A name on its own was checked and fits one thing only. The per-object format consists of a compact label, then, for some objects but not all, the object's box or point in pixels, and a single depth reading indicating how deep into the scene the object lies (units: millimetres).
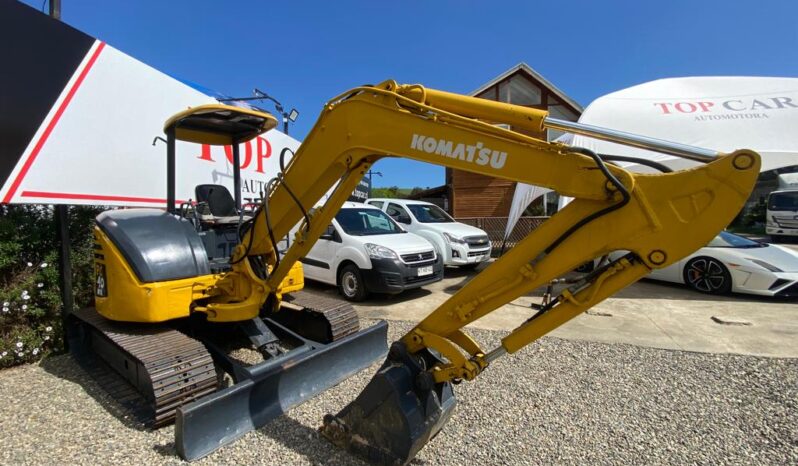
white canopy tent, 9305
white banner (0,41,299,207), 4414
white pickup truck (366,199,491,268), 9422
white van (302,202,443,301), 6984
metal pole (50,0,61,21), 4582
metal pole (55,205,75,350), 4453
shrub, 4129
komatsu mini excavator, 2029
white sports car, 7055
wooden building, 18484
